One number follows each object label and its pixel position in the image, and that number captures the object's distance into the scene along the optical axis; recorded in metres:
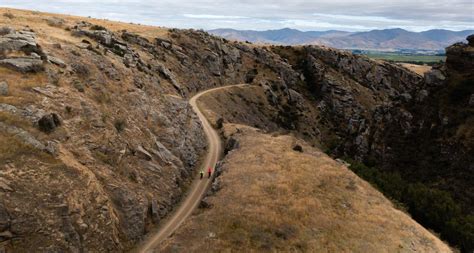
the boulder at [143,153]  52.12
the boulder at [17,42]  53.69
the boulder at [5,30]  58.69
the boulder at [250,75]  143.00
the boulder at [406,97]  97.69
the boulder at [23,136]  38.50
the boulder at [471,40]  97.38
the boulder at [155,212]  46.12
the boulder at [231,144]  65.81
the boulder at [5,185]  32.75
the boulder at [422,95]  93.31
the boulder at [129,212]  41.31
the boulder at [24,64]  49.16
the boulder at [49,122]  41.94
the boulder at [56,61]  55.06
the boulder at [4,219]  31.17
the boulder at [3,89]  43.56
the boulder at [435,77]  93.56
